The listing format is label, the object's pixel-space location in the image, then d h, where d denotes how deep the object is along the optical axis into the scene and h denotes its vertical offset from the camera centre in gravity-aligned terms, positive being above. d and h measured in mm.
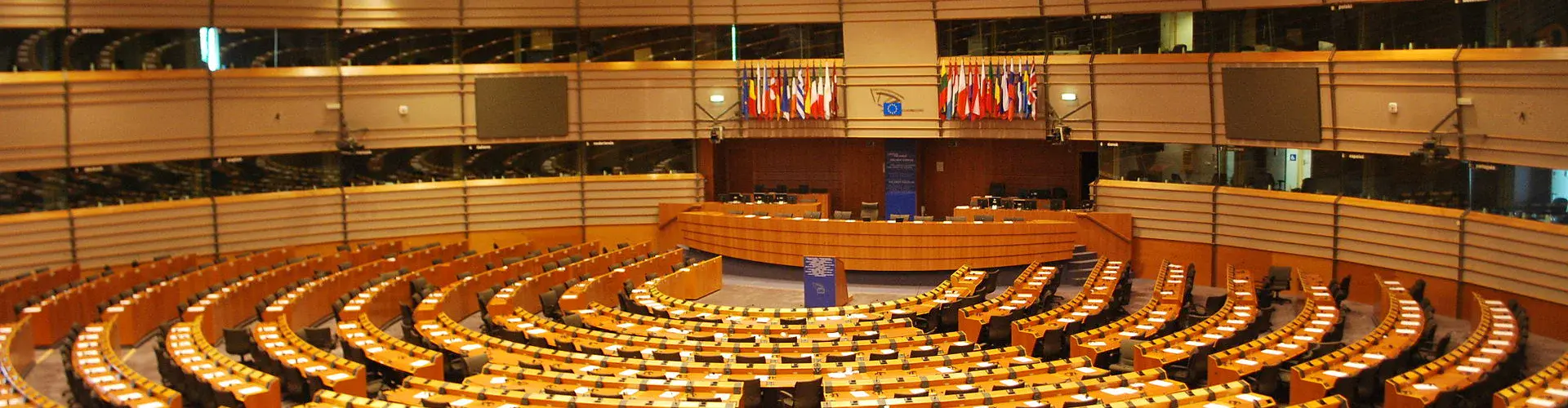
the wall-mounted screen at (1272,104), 27625 +1269
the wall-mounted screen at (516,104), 33156 +1658
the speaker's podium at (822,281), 25688 -2032
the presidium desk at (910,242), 29344 -1543
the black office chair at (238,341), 20500 -2420
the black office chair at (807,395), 16125 -2595
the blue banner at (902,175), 34688 -124
